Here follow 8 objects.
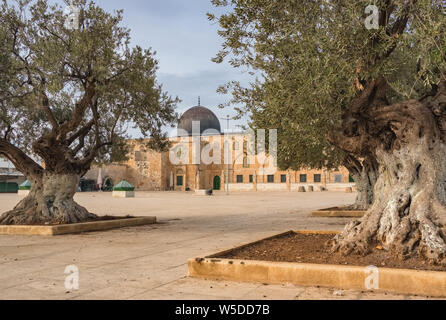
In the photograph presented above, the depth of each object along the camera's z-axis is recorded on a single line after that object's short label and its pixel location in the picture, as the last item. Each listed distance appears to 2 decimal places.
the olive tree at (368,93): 6.50
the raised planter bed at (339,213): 17.92
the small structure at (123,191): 39.03
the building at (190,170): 66.12
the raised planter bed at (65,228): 11.54
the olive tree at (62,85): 11.66
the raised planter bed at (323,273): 5.06
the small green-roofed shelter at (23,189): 43.31
